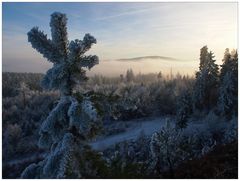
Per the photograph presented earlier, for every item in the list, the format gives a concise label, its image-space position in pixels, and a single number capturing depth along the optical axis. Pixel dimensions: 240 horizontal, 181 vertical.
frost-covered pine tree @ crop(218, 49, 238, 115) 15.58
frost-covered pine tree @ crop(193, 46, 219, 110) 18.16
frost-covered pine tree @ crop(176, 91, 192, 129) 17.69
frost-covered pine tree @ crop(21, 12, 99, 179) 3.35
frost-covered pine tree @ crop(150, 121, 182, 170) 9.73
